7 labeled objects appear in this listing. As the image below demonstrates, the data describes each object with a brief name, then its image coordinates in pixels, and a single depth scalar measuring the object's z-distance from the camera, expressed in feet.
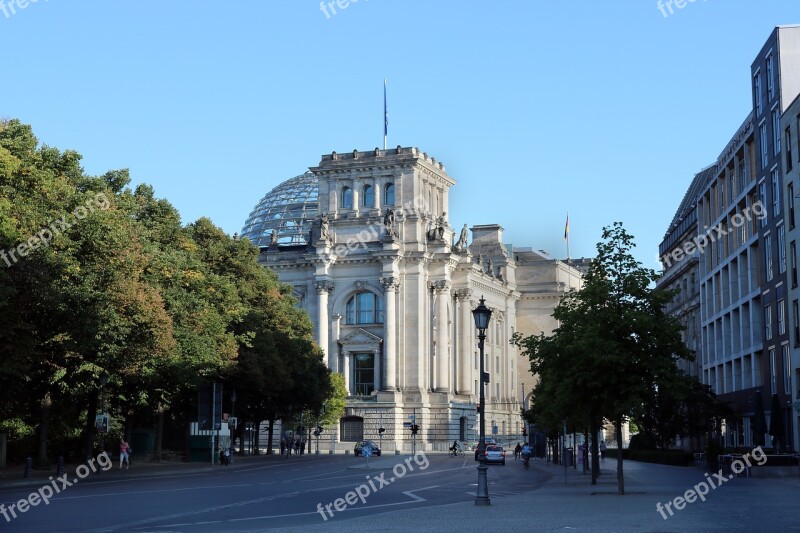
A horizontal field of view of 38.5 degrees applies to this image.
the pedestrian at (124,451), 202.28
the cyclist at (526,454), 248.52
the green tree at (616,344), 123.65
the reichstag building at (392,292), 426.51
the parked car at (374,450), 352.14
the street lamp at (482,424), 106.22
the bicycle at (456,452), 369.01
